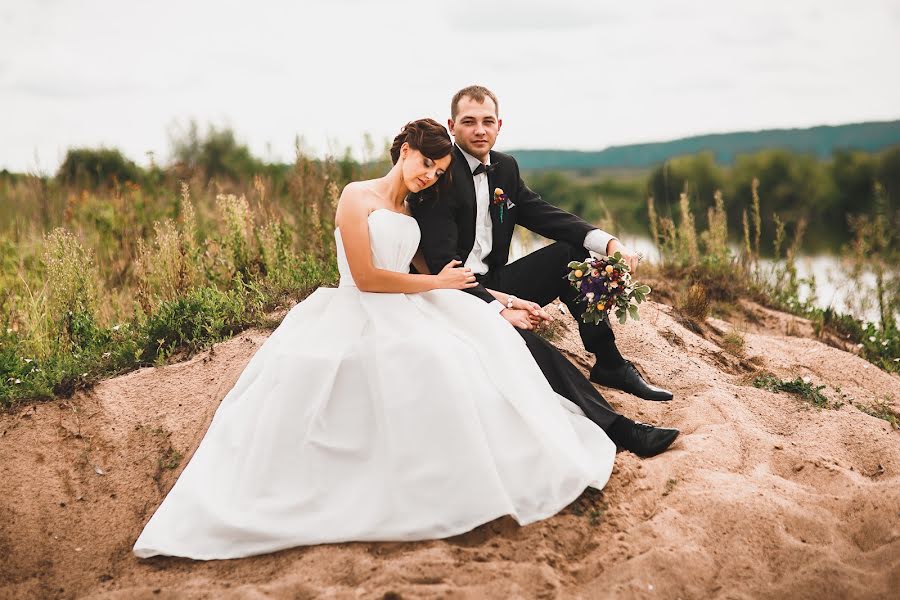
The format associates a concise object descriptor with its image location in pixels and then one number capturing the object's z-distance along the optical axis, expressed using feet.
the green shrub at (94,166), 35.68
